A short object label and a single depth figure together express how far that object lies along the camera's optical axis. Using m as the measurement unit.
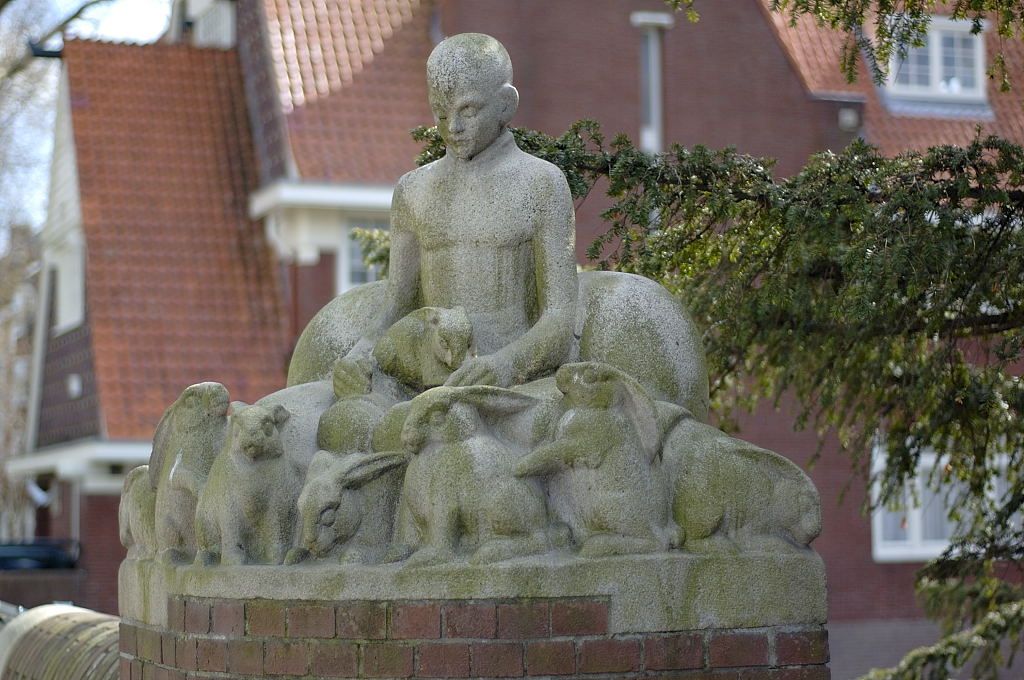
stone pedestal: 9.88
